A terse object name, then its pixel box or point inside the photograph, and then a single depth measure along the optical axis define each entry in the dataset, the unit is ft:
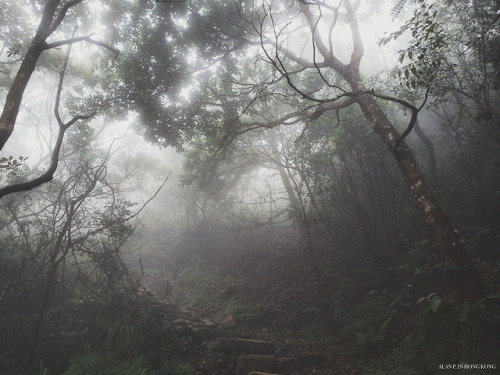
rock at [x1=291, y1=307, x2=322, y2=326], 22.72
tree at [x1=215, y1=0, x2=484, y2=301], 15.05
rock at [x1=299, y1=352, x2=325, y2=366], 17.62
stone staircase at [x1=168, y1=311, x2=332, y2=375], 16.60
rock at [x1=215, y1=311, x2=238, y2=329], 24.11
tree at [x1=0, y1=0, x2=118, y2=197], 10.00
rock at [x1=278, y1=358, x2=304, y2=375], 16.65
